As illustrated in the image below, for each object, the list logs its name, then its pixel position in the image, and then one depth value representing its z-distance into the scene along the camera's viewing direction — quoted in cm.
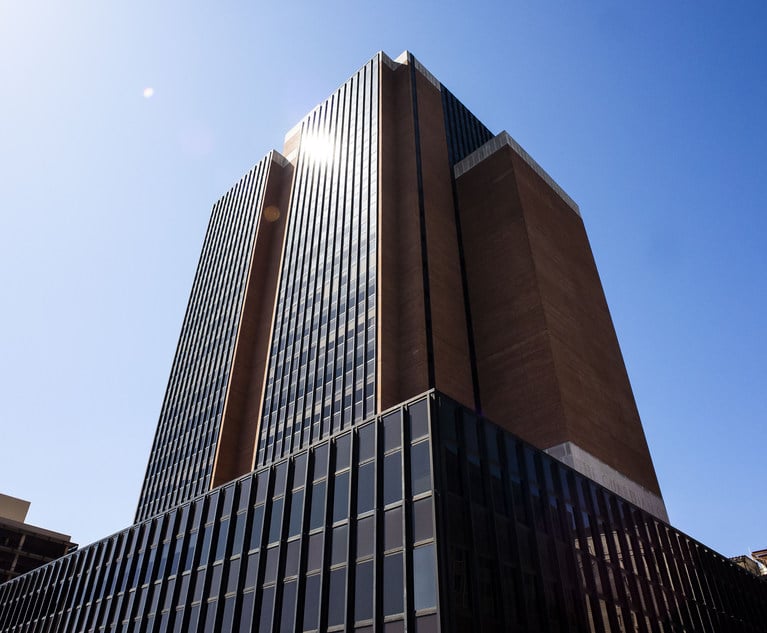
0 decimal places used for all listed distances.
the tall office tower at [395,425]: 3014
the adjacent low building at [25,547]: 9719
